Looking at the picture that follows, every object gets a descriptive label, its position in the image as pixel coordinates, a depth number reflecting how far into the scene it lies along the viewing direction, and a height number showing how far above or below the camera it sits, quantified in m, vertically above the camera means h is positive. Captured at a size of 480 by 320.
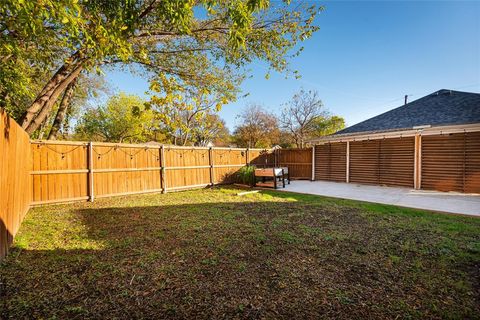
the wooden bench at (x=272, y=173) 8.85 -0.73
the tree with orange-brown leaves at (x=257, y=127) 23.48 +3.18
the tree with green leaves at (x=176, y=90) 6.46 +2.19
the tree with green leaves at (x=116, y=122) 20.89 +3.50
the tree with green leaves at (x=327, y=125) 23.53 +3.64
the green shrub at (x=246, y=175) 9.72 -0.85
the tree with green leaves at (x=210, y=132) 22.75 +2.84
